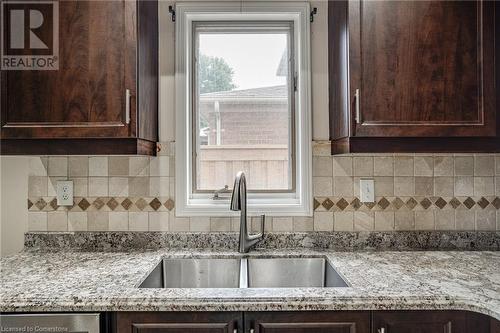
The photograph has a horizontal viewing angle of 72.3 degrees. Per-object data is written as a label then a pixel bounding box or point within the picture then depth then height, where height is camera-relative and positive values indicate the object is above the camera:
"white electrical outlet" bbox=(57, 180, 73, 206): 1.69 -0.09
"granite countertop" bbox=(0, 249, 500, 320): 1.03 -0.38
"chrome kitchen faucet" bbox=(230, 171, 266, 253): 1.49 -0.16
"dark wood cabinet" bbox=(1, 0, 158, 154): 1.39 +0.35
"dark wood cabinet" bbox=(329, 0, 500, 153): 1.40 +0.40
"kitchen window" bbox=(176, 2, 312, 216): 1.80 +0.35
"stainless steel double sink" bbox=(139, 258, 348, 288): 1.57 -0.46
